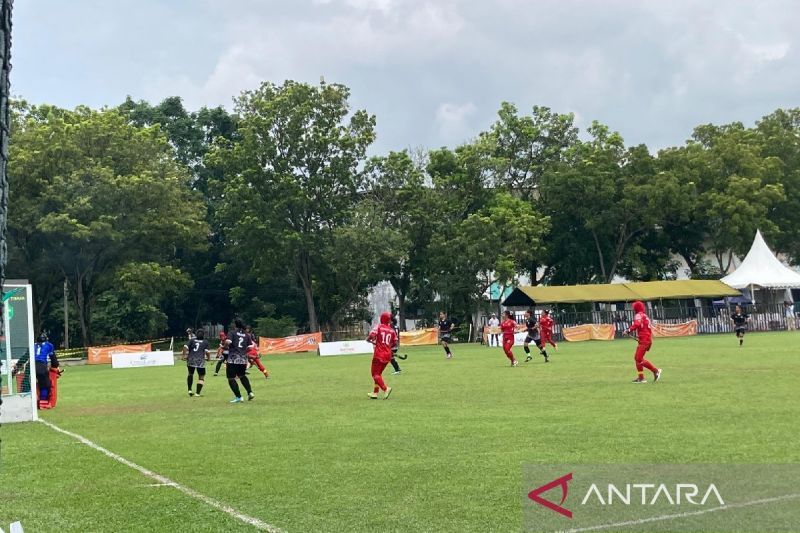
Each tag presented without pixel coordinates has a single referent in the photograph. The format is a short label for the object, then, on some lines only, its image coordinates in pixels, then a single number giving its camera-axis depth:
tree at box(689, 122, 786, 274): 53.66
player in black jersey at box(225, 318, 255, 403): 17.27
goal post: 14.92
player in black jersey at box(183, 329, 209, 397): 19.00
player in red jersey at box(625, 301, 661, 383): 17.83
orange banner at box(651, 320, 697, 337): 46.46
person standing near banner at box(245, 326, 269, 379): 23.74
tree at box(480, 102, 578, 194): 57.91
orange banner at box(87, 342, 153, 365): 43.91
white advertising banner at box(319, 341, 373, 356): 41.19
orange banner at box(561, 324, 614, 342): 46.59
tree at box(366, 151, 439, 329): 52.03
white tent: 49.59
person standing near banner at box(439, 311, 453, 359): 32.67
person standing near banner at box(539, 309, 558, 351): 29.62
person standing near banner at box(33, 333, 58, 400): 17.83
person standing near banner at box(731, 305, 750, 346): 32.91
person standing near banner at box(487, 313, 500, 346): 44.22
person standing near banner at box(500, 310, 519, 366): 26.17
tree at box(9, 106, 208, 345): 44.06
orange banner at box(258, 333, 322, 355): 46.34
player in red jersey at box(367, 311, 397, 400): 16.59
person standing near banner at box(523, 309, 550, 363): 27.50
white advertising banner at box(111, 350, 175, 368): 39.19
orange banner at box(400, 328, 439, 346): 48.25
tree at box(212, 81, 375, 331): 49.12
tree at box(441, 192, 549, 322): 49.72
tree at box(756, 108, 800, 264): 57.78
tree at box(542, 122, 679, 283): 54.03
